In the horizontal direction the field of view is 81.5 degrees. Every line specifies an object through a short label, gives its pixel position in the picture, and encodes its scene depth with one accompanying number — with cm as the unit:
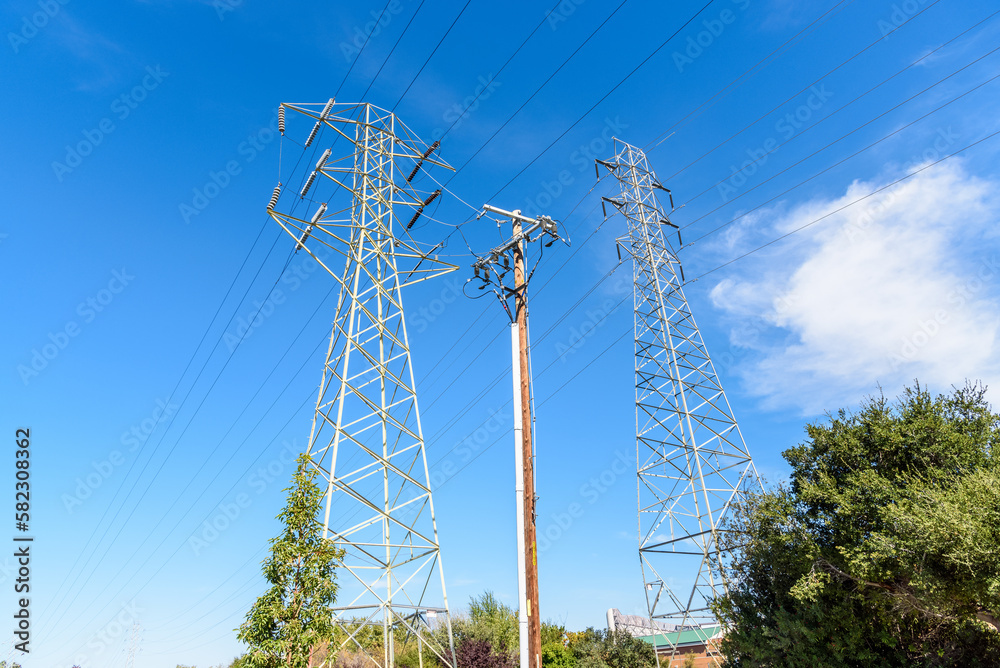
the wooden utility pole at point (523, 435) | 1172
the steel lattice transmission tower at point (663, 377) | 2061
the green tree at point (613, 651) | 2855
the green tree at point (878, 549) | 1368
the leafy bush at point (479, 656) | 2617
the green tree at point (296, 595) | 1148
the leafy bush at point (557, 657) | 2995
